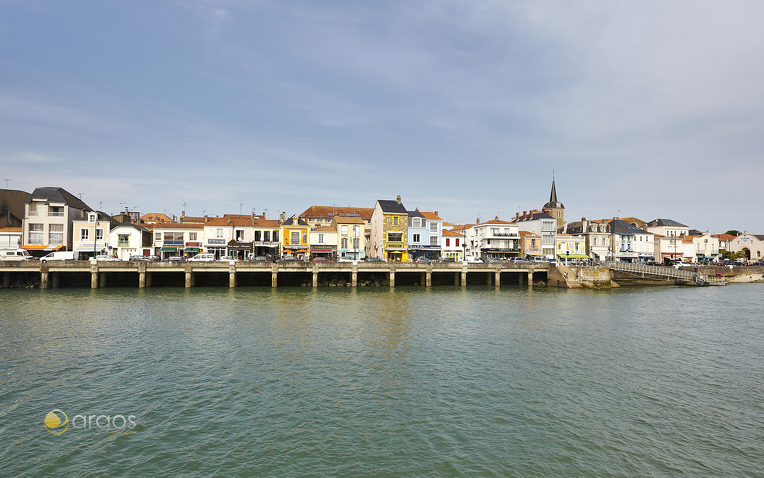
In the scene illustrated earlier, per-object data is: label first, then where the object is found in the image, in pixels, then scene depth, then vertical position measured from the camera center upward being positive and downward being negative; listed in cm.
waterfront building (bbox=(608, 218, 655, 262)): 8888 +195
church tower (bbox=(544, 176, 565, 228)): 10456 +1057
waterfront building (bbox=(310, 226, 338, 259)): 7125 +91
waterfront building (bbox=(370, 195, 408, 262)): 7062 +290
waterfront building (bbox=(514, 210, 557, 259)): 8194 +406
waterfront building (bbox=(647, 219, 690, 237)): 9969 +579
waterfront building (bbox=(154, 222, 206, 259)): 6719 +105
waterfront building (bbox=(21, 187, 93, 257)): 6006 +348
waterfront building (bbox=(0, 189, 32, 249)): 6162 +487
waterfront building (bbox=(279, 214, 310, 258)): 7069 +167
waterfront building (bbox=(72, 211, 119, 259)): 6197 +149
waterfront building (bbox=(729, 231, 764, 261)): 10725 +175
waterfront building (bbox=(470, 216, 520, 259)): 8025 +185
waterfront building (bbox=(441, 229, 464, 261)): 7762 +74
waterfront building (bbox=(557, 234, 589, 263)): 8512 +105
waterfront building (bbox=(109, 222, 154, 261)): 6419 +95
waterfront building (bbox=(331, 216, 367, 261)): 7212 +197
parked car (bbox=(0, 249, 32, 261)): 4903 -136
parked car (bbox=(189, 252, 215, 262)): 5539 -151
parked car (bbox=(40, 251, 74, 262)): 4781 -149
